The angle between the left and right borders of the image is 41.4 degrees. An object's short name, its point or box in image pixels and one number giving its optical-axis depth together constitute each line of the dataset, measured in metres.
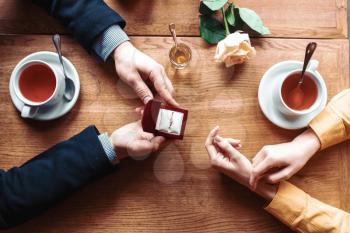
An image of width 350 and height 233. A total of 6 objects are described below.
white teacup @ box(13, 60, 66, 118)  1.19
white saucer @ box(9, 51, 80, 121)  1.24
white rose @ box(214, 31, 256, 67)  1.22
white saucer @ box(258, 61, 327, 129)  1.26
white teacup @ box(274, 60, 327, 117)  1.20
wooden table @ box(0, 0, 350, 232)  1.24
